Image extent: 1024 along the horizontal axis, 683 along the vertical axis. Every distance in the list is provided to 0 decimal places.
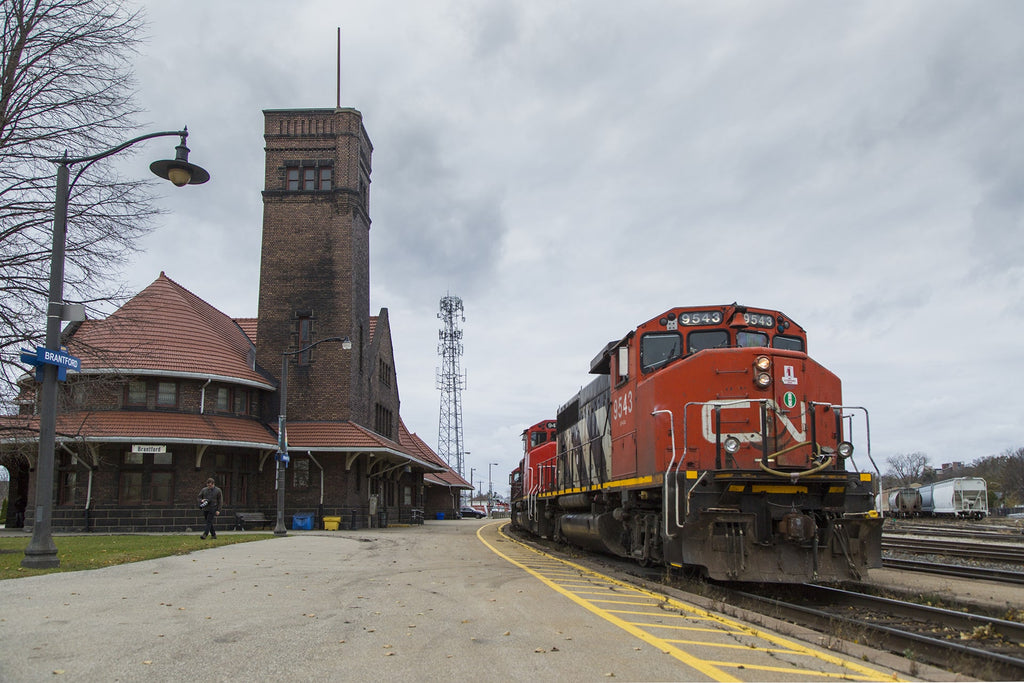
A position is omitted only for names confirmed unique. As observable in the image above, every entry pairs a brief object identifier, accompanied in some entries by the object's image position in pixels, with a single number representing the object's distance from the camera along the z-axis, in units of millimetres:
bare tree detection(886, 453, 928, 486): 125312
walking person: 20641
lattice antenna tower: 71938
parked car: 76812
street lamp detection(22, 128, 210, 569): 11992
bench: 28547
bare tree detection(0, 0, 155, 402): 14617
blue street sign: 11857
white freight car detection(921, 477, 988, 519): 50250
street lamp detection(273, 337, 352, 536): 24844
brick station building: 26562
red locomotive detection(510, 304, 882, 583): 10070
